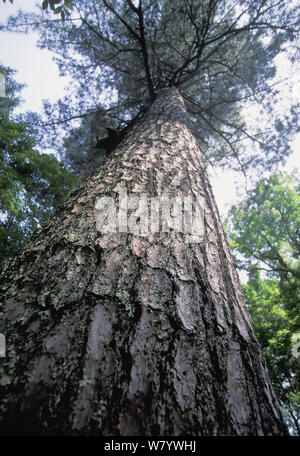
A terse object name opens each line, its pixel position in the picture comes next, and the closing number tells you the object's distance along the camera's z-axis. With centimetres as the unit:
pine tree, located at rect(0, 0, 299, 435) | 53
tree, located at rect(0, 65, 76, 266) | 393
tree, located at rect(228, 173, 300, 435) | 520
